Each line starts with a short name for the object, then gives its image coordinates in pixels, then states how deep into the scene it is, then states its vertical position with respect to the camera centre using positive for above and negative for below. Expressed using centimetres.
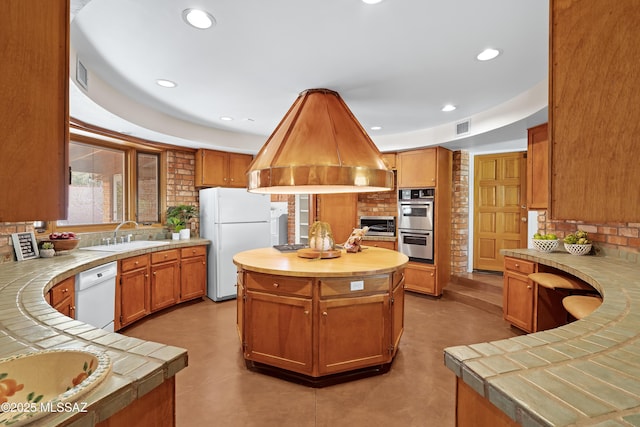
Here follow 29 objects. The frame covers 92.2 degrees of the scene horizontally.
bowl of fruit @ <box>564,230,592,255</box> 281 -29
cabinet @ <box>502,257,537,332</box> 301 -84
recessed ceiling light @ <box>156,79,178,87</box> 280 +118
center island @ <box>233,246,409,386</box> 221 -79
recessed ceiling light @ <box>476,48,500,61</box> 225 +119
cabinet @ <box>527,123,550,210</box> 329 +50
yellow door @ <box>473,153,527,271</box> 485 +7
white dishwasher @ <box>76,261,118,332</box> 254 -76
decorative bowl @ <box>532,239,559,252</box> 317 -34
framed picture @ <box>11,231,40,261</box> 254 -30
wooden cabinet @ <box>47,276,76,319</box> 208 -62
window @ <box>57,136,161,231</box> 366 +35
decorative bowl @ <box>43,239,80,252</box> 292 -33
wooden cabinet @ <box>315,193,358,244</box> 514 -1
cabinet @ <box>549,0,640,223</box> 77 +28
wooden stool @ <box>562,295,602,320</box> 184 -58
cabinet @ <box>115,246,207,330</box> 329 -86
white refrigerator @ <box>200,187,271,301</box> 435 -25
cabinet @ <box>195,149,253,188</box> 477 +68
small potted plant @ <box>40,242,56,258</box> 272 -36
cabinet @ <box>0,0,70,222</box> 70 +24
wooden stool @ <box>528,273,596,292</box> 248 -58
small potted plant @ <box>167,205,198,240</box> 448 -12
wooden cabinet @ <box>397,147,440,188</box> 450 +67
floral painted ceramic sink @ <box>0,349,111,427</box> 80 -44
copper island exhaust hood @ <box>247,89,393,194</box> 217 +43
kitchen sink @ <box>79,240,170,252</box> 339 -42
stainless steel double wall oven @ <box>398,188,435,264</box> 453 -17
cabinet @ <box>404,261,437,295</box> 447 -98
